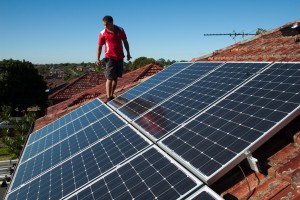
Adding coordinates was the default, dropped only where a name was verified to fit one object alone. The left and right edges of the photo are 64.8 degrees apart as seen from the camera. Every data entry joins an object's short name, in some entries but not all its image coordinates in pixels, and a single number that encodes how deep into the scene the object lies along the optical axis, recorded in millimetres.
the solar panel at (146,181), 2843
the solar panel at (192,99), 4311
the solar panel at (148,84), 6961
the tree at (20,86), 41766
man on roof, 7294
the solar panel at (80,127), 5643
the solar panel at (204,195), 2467
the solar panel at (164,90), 5607
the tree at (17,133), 13240
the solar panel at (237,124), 2972
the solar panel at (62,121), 7304
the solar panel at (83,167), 3855
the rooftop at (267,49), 5790
